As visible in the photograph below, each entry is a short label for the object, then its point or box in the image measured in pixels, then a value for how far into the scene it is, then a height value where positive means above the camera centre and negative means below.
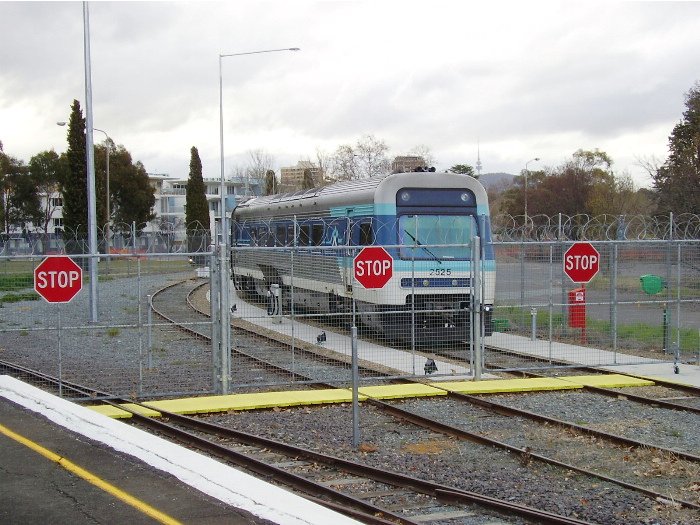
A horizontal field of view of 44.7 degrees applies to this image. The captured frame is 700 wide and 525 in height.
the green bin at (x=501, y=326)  19.75 -2.21
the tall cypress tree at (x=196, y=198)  72.12 +3.13
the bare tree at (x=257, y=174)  81.25 +6.08
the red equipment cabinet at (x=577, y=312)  18.25 -1.81
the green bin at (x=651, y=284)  17.22 -1.09
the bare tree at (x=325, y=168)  64.14 +5.12
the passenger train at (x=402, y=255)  16.14 -0.48
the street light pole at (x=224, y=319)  12.89 -1.30
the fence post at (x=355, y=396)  9.88 -1.89
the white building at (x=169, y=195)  80.62 +4.89
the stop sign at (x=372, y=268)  13.98 -0.58
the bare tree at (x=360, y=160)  61.91 +5.18
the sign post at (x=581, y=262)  14.73 -0.54
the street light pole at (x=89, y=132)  23.08 +2.89
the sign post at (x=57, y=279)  12.23 -0.63
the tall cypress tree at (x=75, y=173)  53.47 +4.02
